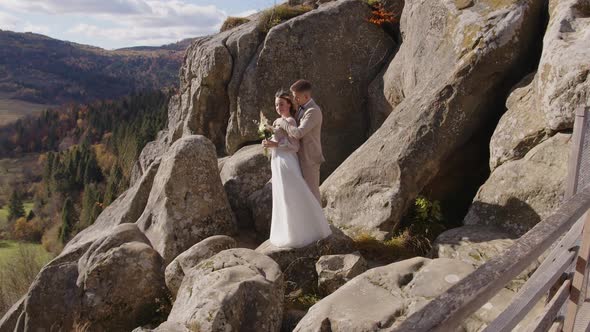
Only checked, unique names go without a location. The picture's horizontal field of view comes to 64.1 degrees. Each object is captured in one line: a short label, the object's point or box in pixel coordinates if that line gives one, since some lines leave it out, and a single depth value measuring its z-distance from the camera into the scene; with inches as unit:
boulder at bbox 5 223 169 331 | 367.9
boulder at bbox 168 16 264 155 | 693.9
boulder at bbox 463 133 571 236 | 326.3
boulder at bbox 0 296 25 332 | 447.8
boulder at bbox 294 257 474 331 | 234.4
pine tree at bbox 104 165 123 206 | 2557.6
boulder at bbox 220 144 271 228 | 519.8
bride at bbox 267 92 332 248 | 365.4
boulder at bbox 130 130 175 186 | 947.6
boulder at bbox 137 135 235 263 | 454.0
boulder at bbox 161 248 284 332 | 265.4
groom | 360.2
